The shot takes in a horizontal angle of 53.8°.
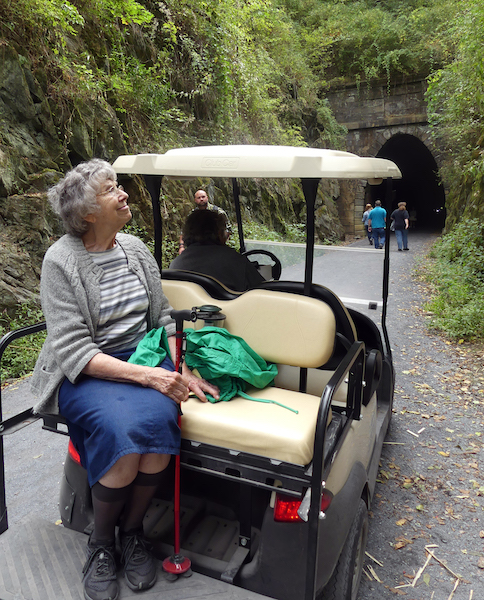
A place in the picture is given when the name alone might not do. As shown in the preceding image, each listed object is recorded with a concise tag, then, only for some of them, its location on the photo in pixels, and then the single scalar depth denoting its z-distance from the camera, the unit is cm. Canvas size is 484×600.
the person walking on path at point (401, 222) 1478
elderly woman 184
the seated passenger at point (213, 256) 339
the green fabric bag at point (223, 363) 223
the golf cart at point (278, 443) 181
